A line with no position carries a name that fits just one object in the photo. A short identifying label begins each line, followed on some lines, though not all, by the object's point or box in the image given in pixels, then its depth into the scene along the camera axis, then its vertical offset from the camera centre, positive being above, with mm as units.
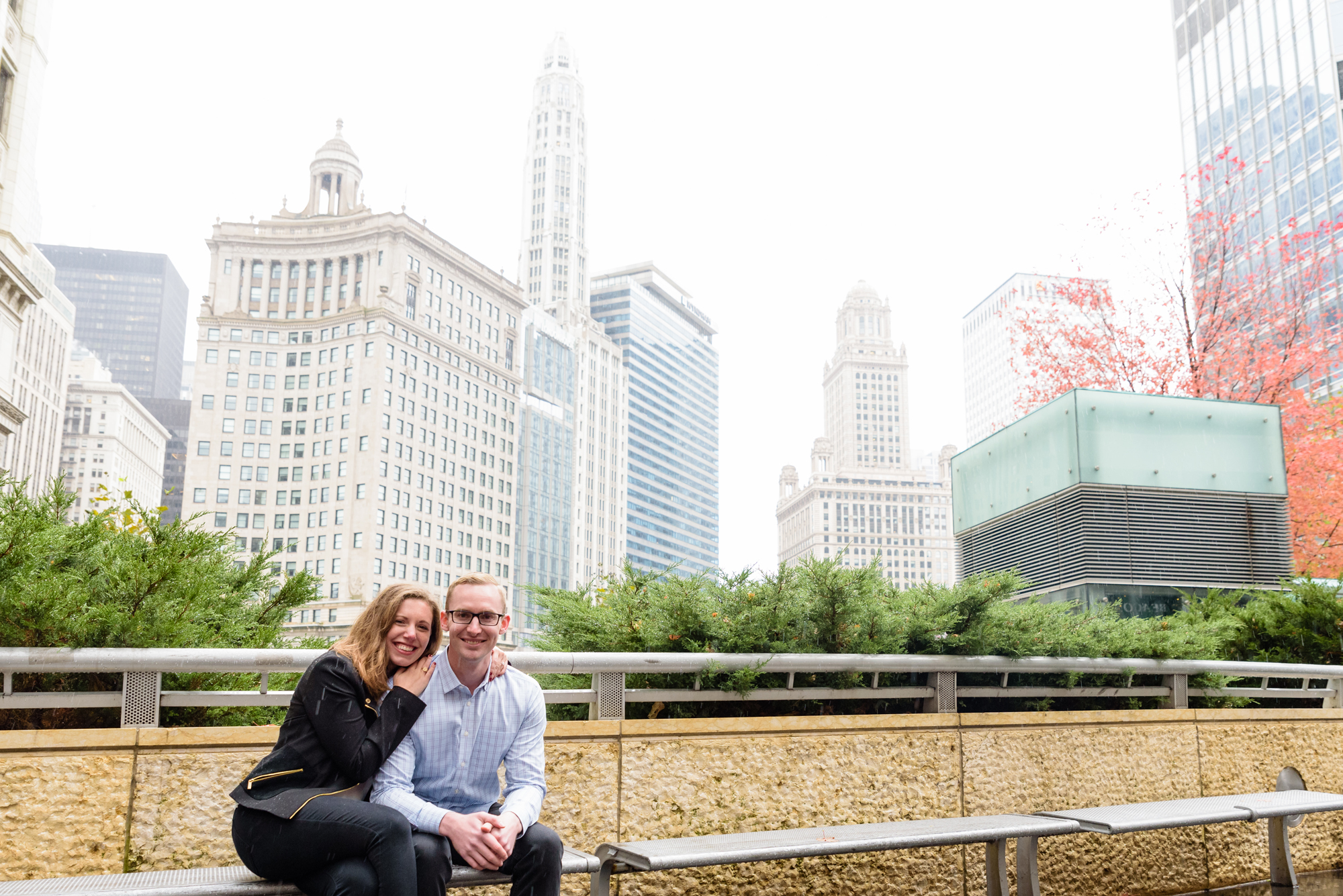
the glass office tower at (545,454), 125750 +22488
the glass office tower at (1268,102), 58562 +32484
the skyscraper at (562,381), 129125 +34517
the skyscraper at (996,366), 184125 +49647
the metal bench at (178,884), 3117 -789
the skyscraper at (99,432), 138625 +27353
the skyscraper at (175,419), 183000 +39086
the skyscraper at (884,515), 183000 +21334
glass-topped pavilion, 8984 +1220
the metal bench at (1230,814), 4801 -891
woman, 3270 -447
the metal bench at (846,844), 3912 -860
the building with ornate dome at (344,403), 103125 +23815
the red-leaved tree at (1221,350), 16297 +5703
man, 3562 -423
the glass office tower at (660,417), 170875 +38282
